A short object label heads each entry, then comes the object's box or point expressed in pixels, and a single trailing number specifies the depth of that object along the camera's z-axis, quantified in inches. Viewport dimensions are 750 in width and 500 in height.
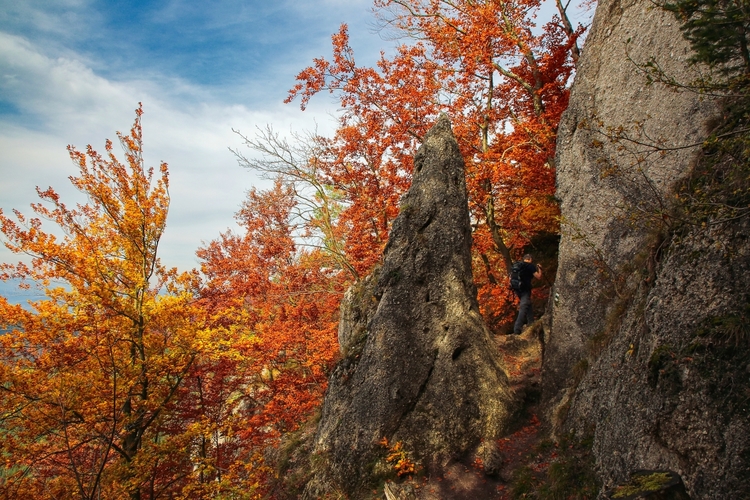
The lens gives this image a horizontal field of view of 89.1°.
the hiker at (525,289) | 466.9
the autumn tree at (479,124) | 558.9
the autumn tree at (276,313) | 603.2
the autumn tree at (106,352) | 350.3
